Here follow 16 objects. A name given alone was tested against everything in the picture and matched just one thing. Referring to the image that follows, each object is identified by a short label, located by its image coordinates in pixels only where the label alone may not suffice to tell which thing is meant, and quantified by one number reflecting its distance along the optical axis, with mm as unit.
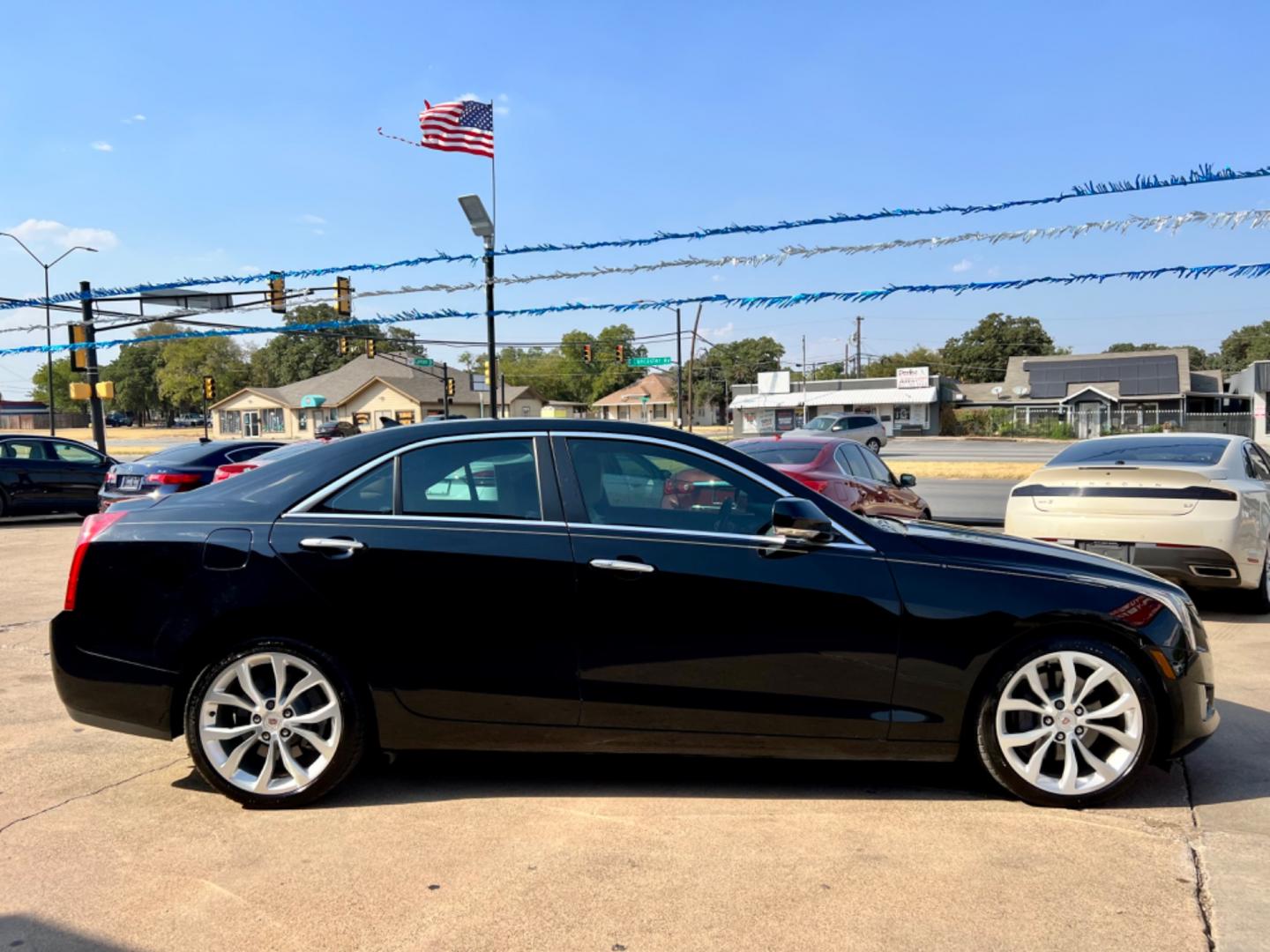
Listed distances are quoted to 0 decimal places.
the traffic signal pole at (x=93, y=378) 21578
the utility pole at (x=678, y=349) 49553
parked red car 8523
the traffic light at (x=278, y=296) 15694
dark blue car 11984
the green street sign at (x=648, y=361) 39344
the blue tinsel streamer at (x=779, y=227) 7875
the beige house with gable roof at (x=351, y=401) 69375
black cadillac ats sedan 3664
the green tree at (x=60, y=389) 104188
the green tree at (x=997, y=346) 104188
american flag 15188
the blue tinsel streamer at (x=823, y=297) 8711
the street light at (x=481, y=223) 11648
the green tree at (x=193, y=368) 98250
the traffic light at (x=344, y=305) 20147
